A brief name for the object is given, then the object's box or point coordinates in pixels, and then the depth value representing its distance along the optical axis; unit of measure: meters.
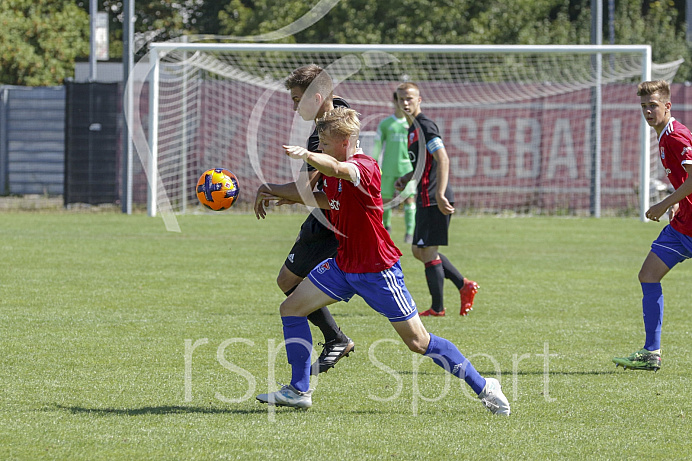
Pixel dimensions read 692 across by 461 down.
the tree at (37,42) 71.62
